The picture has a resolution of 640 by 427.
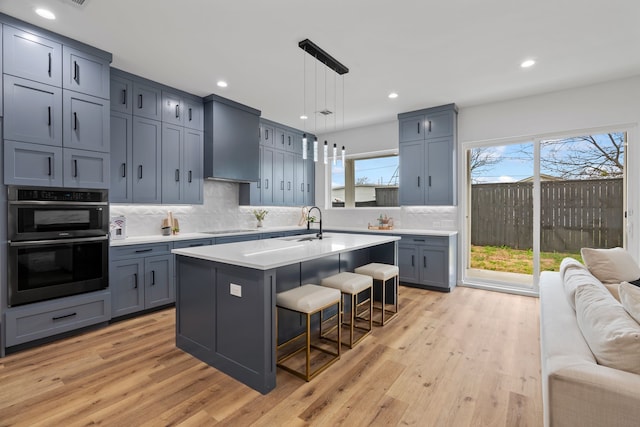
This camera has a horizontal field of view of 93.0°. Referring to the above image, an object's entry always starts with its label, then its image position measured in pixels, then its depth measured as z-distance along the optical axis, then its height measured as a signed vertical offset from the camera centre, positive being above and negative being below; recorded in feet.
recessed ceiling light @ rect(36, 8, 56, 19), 8.14 +5.44
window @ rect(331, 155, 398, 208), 19.12 +1.97
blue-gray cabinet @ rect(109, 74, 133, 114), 11.39 +4.53
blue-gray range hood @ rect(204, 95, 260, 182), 14.48 +3.61
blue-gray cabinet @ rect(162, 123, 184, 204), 13.12 +2.19
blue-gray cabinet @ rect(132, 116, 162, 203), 12.16 +2.15
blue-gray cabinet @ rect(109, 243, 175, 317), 10.77 -2.45
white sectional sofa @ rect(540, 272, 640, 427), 3.29 -2.03
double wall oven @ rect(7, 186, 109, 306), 8.63 -0.92
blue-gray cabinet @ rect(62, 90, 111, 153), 9.53 +2.96
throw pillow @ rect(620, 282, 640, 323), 4.09 -1.26
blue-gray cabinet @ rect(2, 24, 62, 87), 8.44 +4.55
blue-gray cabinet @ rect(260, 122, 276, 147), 17.95 +4.66
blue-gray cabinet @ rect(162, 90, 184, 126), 13.06 +4.59
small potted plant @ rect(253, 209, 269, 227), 18.37 -0.13
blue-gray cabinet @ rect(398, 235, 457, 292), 14.69 -2.50
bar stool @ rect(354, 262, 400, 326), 10.46 -2.19
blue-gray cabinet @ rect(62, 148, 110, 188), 9.47 +1.42
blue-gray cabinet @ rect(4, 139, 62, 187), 8.43 +1.40
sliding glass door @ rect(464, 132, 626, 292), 13.01 +0.33
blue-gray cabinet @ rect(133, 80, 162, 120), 12.09 +4.58
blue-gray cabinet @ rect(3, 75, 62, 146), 8.45 +2.95
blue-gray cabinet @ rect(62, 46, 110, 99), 9.53 +4.57
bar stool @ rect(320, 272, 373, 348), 8.95 -2.22
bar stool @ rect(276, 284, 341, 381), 7.13 -2.24
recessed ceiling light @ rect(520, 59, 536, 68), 10.85 +5.37
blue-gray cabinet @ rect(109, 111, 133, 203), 11.45 +2.09
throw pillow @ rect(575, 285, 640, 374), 3.55 -1.56
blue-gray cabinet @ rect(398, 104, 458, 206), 15.48 +2.95
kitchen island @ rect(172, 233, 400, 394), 6.75 -2.14
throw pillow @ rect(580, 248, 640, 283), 7.97 -1.47
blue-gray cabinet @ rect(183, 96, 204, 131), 13.94 +4.64
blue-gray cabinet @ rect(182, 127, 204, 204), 13.97 +2.17
